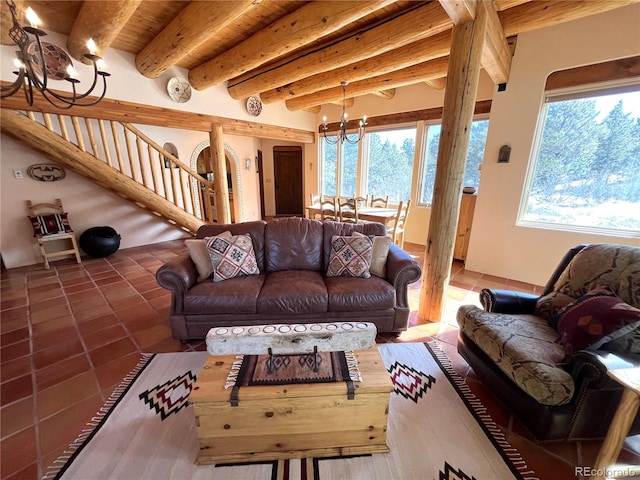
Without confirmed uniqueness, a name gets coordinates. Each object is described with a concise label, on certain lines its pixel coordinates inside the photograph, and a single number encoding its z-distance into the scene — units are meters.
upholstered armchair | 1.21
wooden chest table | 1.13
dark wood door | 7.62
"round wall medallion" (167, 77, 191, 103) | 3.84
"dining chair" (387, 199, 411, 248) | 3.86
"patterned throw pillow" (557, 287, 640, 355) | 1.25
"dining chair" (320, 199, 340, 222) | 4.18
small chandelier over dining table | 3.62
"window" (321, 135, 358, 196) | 5.83
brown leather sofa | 1.97
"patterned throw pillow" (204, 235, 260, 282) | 2.18
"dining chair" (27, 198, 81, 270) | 3.58
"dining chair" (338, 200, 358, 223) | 3.90
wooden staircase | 3.11
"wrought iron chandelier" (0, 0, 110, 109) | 1.44
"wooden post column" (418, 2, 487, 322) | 1.98
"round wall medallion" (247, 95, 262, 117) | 4.76
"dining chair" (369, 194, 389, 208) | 4.77
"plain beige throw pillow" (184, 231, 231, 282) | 2.20
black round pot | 3.97
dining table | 3.84
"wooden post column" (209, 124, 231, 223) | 4.28
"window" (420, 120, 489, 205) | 3.96
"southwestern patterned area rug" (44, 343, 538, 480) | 1.20
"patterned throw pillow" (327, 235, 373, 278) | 2.25
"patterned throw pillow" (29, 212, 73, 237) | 3.57
